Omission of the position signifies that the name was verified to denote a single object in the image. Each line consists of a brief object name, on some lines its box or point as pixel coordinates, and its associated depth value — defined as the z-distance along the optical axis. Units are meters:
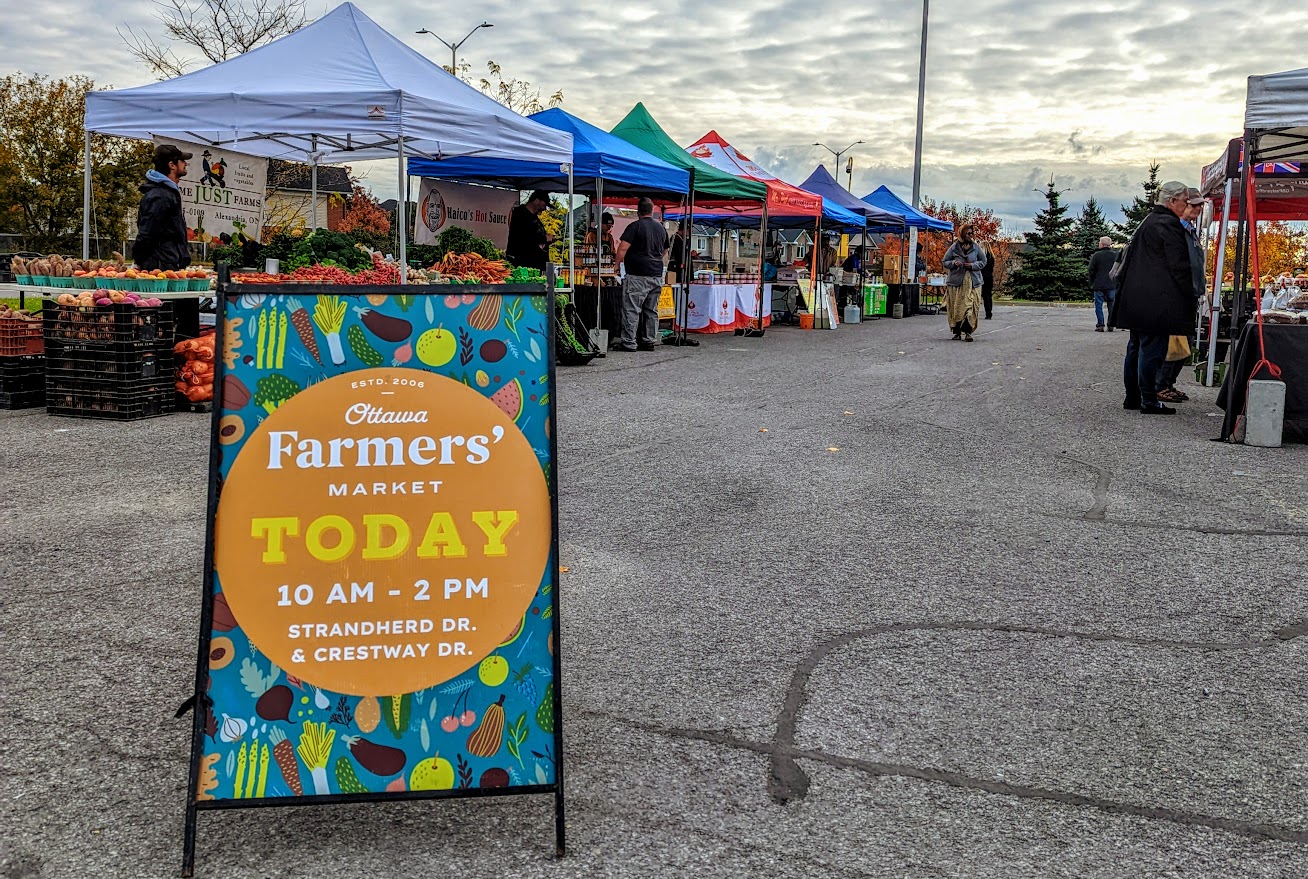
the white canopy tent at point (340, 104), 10.97
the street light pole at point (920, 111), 38.28
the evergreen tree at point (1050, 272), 49.16
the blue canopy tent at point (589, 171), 14.62
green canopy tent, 17.77
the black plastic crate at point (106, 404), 9.19
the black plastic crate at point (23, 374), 9.60
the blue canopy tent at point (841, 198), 28.39
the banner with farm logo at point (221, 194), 12.73
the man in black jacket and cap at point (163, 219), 10.55
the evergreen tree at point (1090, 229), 55.91
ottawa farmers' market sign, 2.78
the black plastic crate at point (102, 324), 9.19
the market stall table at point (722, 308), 20.72
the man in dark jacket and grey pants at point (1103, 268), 23.39
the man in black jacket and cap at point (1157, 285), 10.38
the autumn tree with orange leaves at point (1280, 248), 29.40
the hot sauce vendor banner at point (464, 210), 16.50
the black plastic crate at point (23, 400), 9.62
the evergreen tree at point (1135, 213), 55.19
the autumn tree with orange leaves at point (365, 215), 49.01
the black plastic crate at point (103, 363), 9.20
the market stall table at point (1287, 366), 9.27
